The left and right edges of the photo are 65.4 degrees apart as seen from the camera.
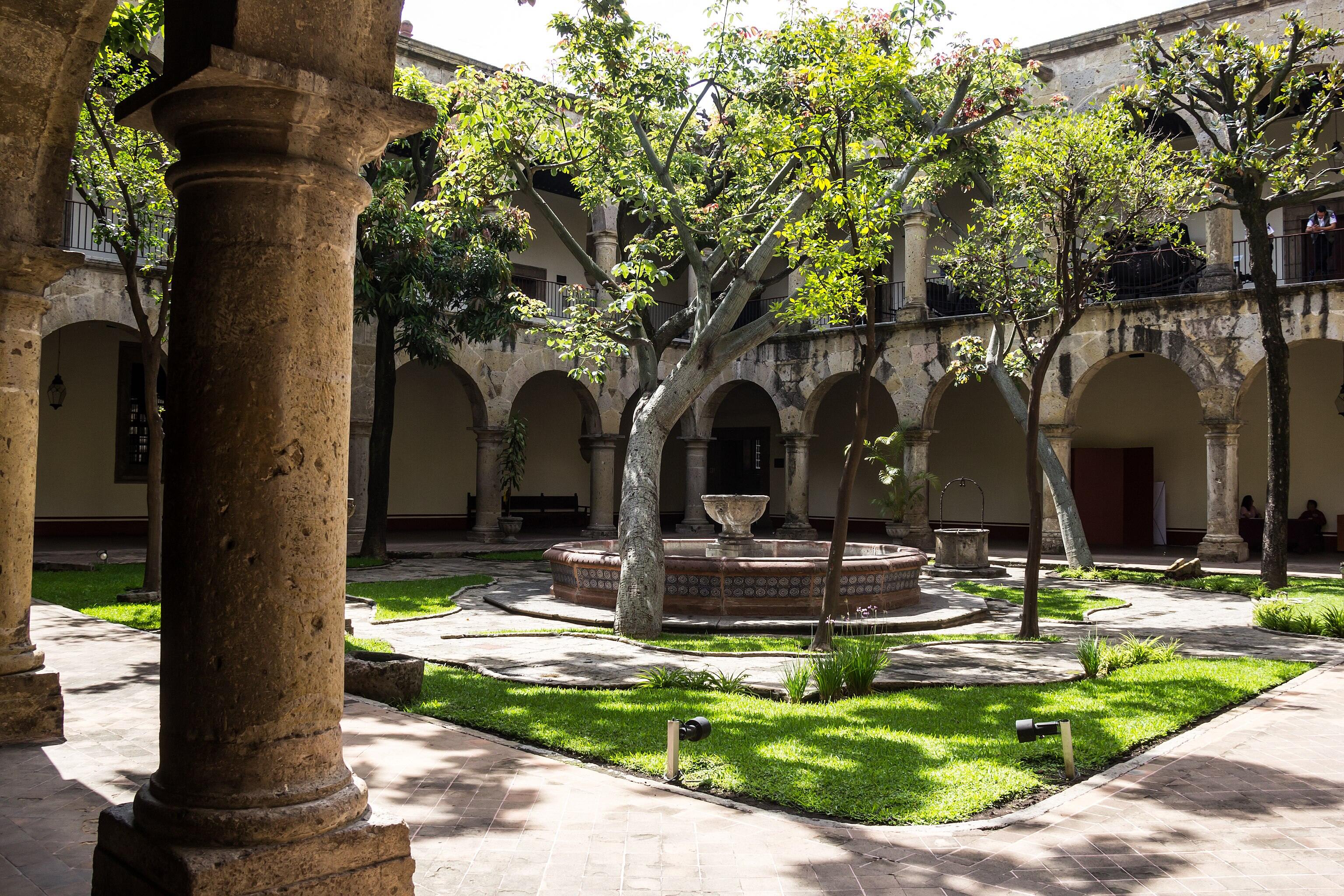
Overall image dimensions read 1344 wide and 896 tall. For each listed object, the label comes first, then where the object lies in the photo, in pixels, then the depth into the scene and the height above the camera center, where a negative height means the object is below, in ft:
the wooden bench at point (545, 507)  77.20 -1.71
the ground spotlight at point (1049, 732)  15.75 -3.67
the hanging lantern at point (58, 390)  54.85 +4.56
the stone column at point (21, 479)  15.64 -0.03
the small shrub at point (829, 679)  21.74 -3.96
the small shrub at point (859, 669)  22.18 -3.83
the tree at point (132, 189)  31.76 +9.33
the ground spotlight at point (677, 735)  15.57 -3.73
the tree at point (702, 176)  27.43 +9.88
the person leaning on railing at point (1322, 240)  53.88 +13.50
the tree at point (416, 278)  46.03 +9.57
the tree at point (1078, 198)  30.09 +9.03
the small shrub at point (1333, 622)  30.94 -3.75
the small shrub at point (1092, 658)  24.45 -3.89
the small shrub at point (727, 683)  22.49 -4.27
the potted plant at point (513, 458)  64.39 +1.67
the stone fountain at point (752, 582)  33.78 -3.14
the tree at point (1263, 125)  39.22 +14.39
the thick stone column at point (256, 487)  8.41 -0.06
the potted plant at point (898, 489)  63.05 +0.05
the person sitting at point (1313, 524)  60.08 -1.64
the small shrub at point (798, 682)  21.39 -4.03
